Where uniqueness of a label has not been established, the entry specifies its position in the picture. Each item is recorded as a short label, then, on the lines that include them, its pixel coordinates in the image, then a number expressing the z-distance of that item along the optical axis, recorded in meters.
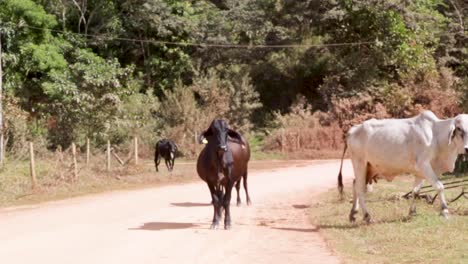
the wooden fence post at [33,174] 19.75
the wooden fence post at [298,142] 38.72
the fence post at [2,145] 23.52
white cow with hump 12.38
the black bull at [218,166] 12.52
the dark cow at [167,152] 27.50
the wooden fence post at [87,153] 24.17
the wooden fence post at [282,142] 38.66
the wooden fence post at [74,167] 21.89
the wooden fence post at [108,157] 24.61
